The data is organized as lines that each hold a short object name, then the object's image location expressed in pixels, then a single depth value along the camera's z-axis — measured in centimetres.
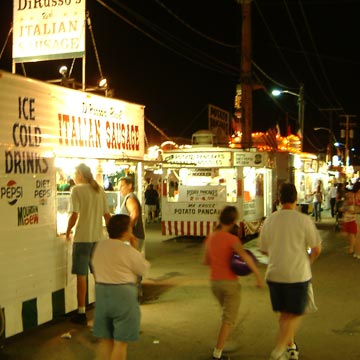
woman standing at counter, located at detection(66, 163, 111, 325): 736
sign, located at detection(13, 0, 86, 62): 833
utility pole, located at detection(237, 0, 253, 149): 1819
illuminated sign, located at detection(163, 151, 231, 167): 1741
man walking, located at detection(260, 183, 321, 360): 553
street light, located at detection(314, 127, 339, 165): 3927
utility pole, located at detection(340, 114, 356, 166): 6186
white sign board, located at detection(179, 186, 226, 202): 1681
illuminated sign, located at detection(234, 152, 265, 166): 1723
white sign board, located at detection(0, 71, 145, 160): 644
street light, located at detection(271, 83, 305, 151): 2992
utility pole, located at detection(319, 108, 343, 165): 4187
